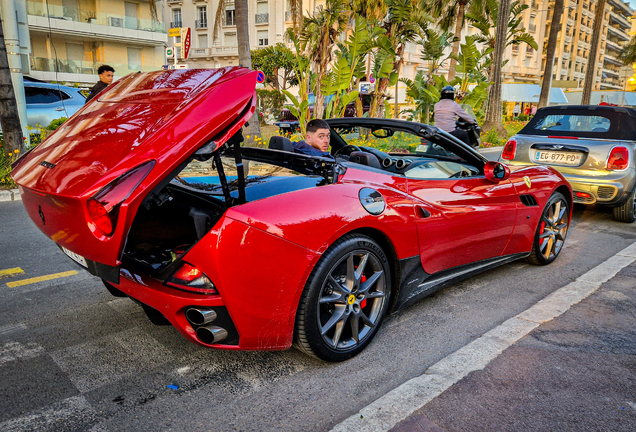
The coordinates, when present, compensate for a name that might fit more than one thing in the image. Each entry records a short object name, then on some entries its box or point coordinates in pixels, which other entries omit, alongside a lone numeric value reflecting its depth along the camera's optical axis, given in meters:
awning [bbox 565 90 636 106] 33.28
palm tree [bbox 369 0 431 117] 15.80
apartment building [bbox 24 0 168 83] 32.09
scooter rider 8.32
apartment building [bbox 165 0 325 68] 48.84
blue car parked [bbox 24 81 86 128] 12.03
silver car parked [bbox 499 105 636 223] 6.48
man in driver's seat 3.99
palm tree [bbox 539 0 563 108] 21.70
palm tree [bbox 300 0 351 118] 13.32
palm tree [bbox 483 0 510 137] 17.80
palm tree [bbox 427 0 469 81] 27.43
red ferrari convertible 2.26
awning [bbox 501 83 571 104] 32.47
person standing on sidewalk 8.03
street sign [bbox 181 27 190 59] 19.67
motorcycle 8.16
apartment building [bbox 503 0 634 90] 64.50
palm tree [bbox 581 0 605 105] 26.73
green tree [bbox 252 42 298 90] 39.41
